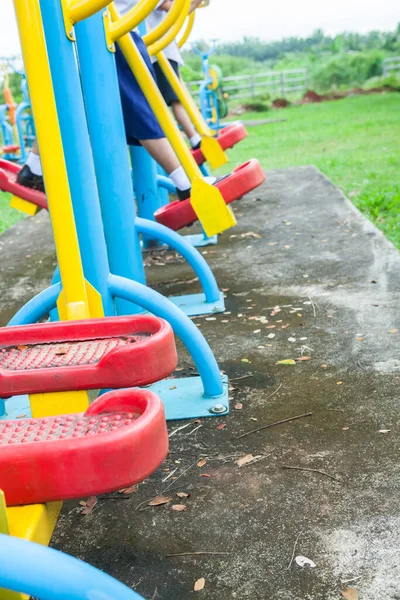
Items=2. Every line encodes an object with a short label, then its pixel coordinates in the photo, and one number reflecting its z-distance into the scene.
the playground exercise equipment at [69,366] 2.38
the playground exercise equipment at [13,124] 12.22
